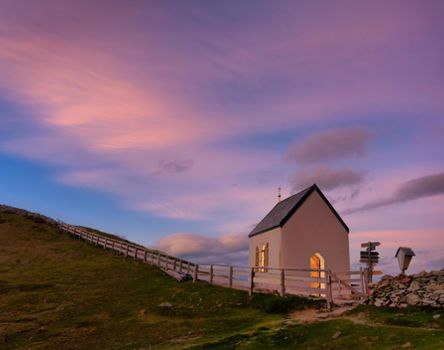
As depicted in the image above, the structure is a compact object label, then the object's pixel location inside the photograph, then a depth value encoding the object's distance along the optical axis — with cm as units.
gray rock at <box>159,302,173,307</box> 2272
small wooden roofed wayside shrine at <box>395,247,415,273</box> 1709
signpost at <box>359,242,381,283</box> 2167
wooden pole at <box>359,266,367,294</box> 2089
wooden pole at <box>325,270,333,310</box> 1943
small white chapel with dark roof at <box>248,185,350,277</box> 2725
